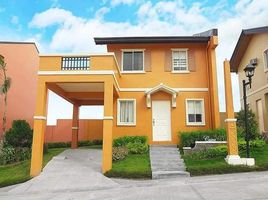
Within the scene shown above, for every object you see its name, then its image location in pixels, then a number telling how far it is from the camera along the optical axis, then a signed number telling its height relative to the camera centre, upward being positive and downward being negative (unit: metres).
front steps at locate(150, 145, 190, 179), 6.85 -1.55
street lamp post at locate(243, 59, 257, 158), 7.59 +2.07
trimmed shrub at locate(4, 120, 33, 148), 9.77 -0.57
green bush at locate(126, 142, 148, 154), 8.91 -1.12
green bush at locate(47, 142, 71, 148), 13.53 -1.42
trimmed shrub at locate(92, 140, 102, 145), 14.10 -1.32
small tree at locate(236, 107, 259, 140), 10.27 -0.05
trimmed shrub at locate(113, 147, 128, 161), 8.07 -1.24
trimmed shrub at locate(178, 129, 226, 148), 9.13 -0.58
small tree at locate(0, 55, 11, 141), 9.62 +1.93
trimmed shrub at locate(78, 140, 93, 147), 13.70 -1.36
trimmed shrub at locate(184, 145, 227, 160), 8.00 -1.21
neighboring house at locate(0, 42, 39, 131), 11.57 +2.87
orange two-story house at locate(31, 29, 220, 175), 10.18 +1.85
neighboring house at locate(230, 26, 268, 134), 11.00 +3.57
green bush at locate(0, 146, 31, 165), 8.77 -1.43
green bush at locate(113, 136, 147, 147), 9.47 -0.79
